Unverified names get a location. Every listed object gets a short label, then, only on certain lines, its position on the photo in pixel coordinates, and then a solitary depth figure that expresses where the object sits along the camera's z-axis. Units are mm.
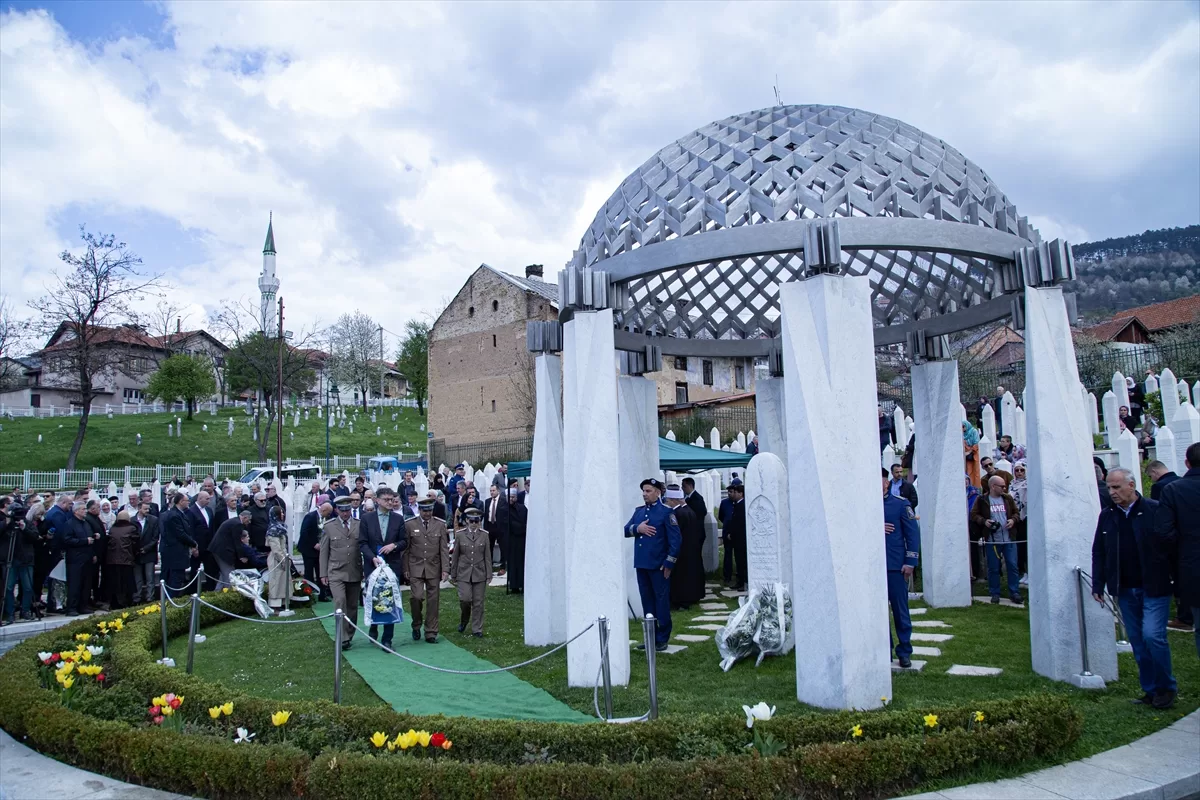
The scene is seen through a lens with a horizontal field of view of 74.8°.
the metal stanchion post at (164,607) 9023
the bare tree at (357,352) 69688
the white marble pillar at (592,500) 7352
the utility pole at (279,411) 27484
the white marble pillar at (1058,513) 6875
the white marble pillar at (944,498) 10367
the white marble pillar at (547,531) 9312
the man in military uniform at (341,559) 9578
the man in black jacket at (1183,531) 5789
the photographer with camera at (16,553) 11650
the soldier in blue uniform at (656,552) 8438
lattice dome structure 7512
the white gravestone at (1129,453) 13023
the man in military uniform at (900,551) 7473
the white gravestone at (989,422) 21109
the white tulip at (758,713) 5171
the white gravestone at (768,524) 8836
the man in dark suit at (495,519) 14906
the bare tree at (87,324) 34031
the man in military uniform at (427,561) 9781
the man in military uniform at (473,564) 9852
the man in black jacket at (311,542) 12602
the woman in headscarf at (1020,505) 10711
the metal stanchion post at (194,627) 8273
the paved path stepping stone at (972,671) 7172
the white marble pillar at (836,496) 6199
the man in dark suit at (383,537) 9625
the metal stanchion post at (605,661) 6004
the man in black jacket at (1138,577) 6000
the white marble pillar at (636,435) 10727
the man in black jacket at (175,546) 12406
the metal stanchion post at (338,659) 6359
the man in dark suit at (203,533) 13242
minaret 79906
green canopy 16312
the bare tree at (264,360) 39062
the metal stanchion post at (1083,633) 6809
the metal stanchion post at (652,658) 5547
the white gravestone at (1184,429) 14023
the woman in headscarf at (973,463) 13477
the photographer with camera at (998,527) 10477
